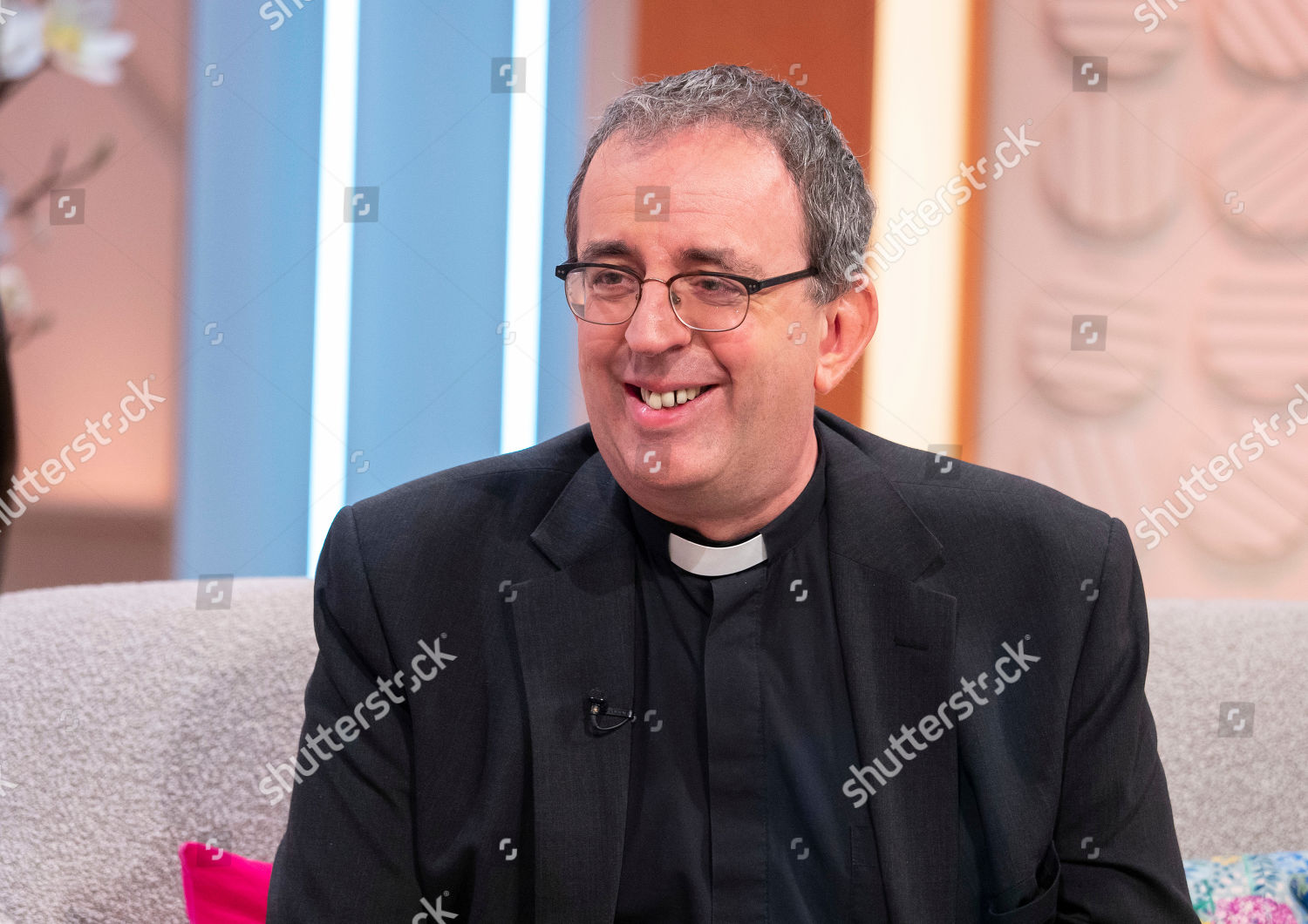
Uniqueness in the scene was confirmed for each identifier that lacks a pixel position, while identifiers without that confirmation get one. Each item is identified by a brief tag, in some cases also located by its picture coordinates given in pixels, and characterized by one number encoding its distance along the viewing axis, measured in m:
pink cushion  5.07
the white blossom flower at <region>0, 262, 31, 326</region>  6.10
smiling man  4.99
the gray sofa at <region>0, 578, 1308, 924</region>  5.13
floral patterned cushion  5.12
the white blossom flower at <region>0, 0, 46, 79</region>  5.98
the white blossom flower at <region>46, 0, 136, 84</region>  6.11
